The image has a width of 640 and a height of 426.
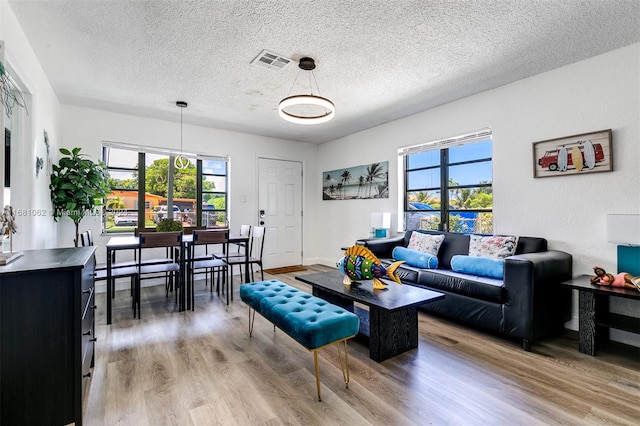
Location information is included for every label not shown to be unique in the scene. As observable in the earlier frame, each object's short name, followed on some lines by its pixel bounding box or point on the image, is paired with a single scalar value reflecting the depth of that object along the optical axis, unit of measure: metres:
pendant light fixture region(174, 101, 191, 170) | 4.29
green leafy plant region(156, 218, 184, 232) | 3.49
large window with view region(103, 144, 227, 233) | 4.52
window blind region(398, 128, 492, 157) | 3.65
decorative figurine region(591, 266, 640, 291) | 2.27
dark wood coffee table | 2.24
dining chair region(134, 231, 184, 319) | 3.18
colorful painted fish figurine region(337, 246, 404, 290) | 2.56
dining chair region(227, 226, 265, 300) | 3.97
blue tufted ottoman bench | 1.81
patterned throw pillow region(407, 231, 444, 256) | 3.74
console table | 2.33
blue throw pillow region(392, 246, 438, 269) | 3.46
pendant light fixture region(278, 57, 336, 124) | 2.75
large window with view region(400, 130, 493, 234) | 3.72
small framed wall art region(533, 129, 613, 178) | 2.71
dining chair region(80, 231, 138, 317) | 3.08
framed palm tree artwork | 4.94
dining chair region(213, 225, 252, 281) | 4.00
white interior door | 5.79
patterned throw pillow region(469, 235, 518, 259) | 3.11
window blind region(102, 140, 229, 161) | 4.41
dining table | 3.02
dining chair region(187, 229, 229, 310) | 3.46
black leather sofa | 2.47
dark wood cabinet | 1.37
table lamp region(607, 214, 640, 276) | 2.38
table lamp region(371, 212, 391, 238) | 4.62
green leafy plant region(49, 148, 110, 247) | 3.50
